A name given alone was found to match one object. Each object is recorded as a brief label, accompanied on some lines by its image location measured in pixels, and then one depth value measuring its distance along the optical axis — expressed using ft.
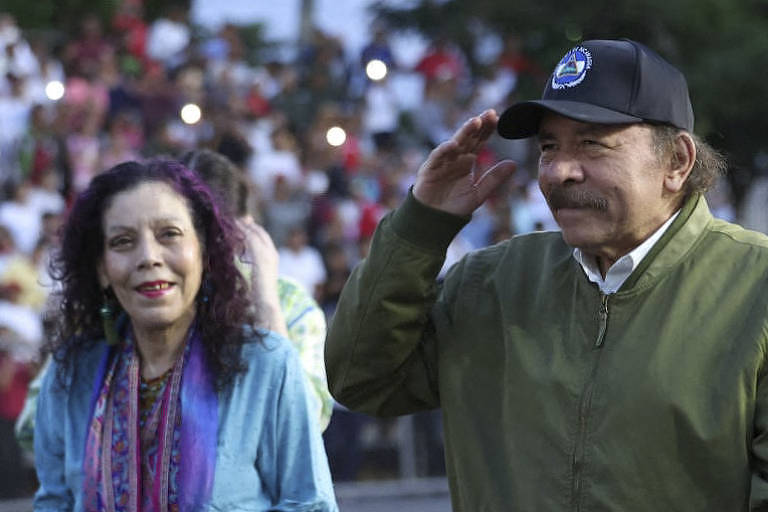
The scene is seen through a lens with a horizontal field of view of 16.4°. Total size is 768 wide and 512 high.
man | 19.55
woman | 25.25
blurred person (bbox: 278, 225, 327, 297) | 73.60
